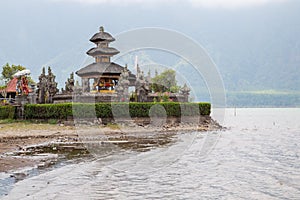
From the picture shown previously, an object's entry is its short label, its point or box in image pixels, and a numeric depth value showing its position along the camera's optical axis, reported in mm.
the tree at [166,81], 82288
